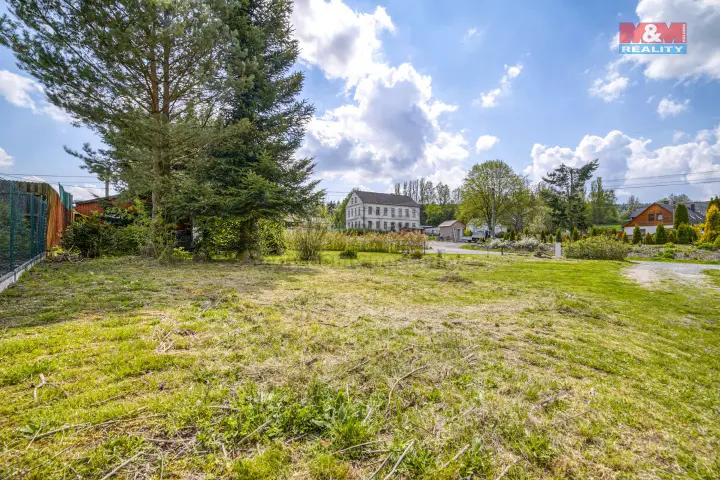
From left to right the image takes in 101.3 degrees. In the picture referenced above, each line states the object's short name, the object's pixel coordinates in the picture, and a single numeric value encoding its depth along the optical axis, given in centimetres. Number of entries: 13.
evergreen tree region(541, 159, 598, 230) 3297
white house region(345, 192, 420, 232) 4594
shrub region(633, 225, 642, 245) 2117
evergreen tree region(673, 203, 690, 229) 2172
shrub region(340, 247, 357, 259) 1311
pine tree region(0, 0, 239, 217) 719
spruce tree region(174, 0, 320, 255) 854
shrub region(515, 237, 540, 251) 2038
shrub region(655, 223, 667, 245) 2038
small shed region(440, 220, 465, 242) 4256
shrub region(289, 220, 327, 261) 1101
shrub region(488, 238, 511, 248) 2288
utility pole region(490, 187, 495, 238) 3534
